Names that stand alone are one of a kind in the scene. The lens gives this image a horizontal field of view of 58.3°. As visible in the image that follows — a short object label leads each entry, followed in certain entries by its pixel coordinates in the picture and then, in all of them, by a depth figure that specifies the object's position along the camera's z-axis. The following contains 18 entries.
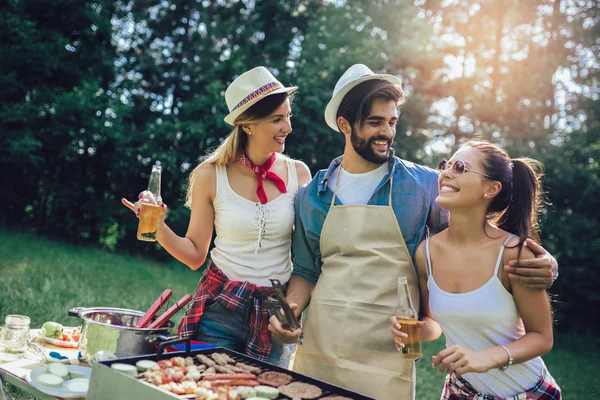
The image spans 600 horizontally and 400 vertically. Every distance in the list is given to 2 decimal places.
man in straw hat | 2.62
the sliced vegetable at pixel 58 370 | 2.24
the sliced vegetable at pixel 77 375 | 2.27
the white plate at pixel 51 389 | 2.08
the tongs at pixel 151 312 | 2.58
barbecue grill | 1.77
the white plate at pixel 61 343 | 2.82
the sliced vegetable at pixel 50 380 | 2.13
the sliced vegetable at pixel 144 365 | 2.05
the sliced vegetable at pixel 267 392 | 1.98
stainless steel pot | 2.28
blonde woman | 2.85
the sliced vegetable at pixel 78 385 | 2.13
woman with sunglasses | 2.20
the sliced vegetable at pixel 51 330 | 2.88
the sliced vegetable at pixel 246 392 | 2.00
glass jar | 2.57
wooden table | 2.22
